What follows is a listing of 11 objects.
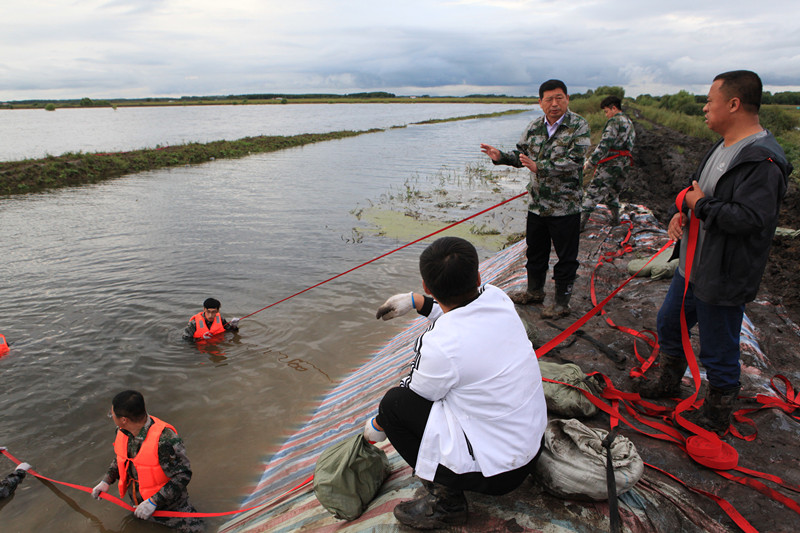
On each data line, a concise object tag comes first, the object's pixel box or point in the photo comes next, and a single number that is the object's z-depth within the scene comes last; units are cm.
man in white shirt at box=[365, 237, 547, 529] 188
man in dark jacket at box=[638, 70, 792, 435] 241
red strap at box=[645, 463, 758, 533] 214
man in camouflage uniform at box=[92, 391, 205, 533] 301
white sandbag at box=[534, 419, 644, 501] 216
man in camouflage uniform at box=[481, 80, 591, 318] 428
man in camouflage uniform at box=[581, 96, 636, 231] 708
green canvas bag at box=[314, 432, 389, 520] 240
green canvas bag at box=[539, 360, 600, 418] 291
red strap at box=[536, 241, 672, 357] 346
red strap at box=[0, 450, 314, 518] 320
